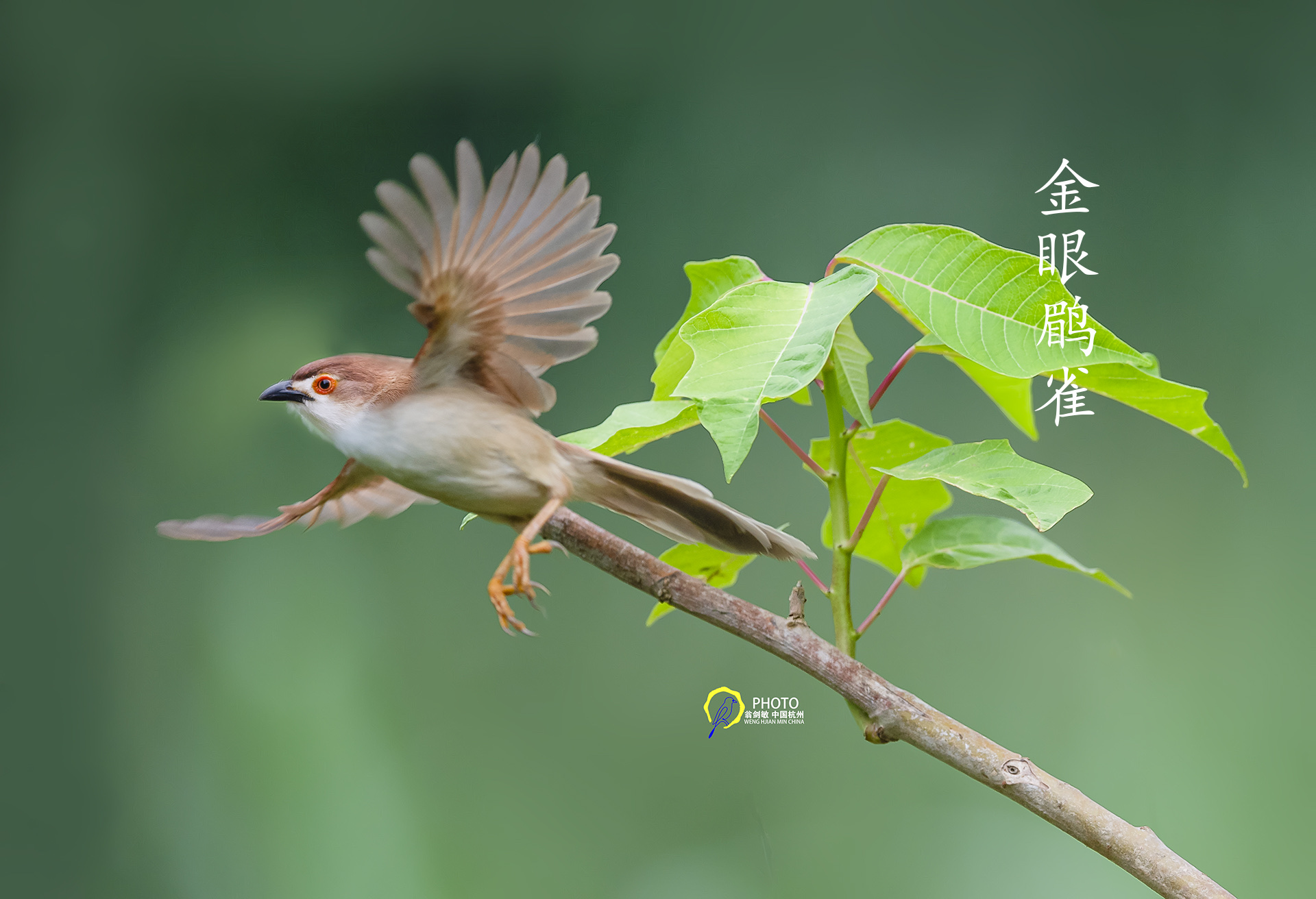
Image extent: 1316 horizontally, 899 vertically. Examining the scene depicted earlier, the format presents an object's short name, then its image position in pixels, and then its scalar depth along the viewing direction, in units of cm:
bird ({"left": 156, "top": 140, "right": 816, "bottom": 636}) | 536
